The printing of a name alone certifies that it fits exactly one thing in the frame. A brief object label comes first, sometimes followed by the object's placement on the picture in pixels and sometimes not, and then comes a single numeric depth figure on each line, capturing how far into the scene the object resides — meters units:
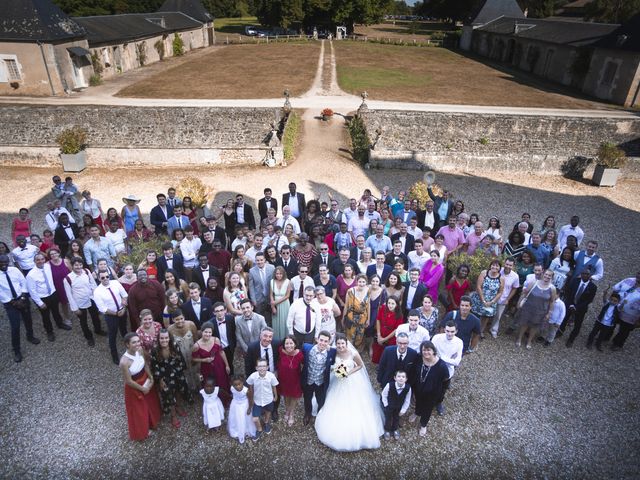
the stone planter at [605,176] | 15.01
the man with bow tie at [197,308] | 6.16
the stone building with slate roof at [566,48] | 27.33
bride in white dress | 5.36
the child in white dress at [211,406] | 5.38
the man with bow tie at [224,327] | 5.70
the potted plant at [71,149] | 15.21
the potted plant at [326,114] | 21.80
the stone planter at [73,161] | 15.30
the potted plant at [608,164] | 14.90
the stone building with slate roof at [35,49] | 25.56
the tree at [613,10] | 50.71
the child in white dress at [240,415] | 5.27
